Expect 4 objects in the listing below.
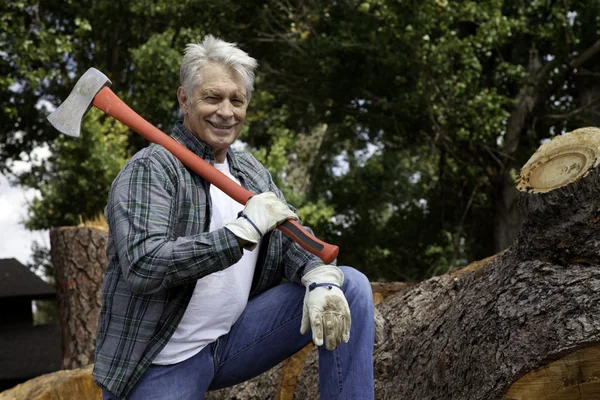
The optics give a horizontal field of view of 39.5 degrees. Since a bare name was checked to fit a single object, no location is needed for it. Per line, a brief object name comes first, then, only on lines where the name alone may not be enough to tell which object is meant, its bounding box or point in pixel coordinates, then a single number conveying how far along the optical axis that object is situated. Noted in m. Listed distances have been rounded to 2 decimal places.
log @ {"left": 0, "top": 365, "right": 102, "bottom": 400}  4.57
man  2.62
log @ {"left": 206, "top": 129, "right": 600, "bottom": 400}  2.89
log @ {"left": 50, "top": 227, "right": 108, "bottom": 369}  6.93
